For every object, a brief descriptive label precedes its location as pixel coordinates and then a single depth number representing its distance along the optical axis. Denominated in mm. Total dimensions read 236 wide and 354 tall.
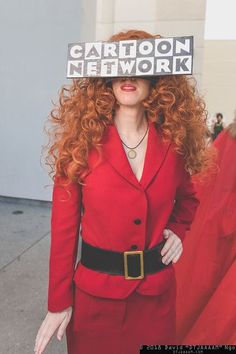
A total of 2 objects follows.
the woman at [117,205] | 1506
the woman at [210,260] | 2303
